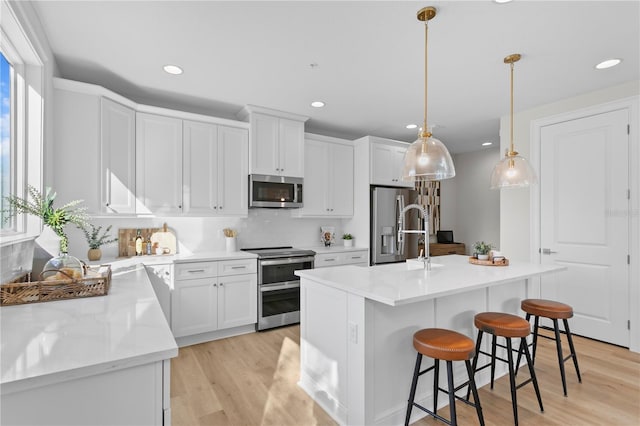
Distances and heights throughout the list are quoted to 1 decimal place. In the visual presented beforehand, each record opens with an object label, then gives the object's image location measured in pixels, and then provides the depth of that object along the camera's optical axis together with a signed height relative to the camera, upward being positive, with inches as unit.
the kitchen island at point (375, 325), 73.8 -28.4
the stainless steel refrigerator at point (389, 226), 180.3 -5.9
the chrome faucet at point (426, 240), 94.6 -7.3
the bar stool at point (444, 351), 67.3 -28.8
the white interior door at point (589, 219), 127.8 -1.3
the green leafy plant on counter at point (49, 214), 68.3 +0.2
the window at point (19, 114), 71.1 +26.1
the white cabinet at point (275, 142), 151.6 +36.1
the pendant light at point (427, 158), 81.5 +14.9
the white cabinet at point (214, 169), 139.2 +20.8
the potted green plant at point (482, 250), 113.2 -12.3
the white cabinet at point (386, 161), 182.7 +32.0
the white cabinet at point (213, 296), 126.8 -33.8
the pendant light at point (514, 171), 100.3 +14.1
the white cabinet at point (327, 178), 173.2 +21.1
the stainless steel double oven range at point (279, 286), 143.9 -32.5
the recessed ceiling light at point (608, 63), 106.2 +51.7
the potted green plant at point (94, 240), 121.6 -9.8
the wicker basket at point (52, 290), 59.4 -14.8
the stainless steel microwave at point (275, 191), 152.2 +11.7
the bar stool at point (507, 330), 80.4 -29.2
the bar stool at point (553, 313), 94.3 -29.2
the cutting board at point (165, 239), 141.3 -10.8
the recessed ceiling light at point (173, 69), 109.1 +50.5
